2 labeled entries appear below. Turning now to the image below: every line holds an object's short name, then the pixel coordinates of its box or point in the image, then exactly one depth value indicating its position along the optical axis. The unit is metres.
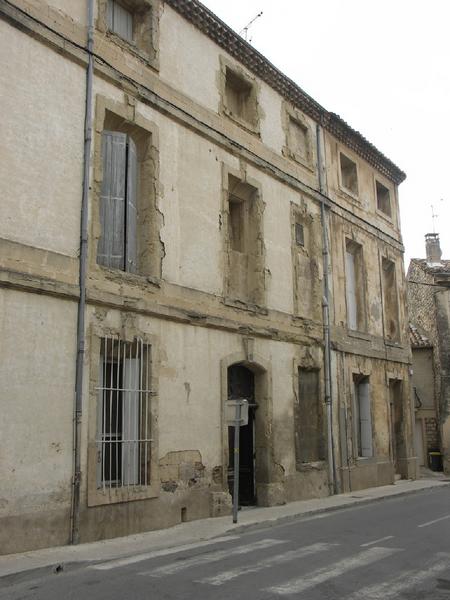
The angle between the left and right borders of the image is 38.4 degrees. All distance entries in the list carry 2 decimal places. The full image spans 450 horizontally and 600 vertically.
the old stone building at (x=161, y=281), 8.97
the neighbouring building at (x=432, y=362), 23.52
